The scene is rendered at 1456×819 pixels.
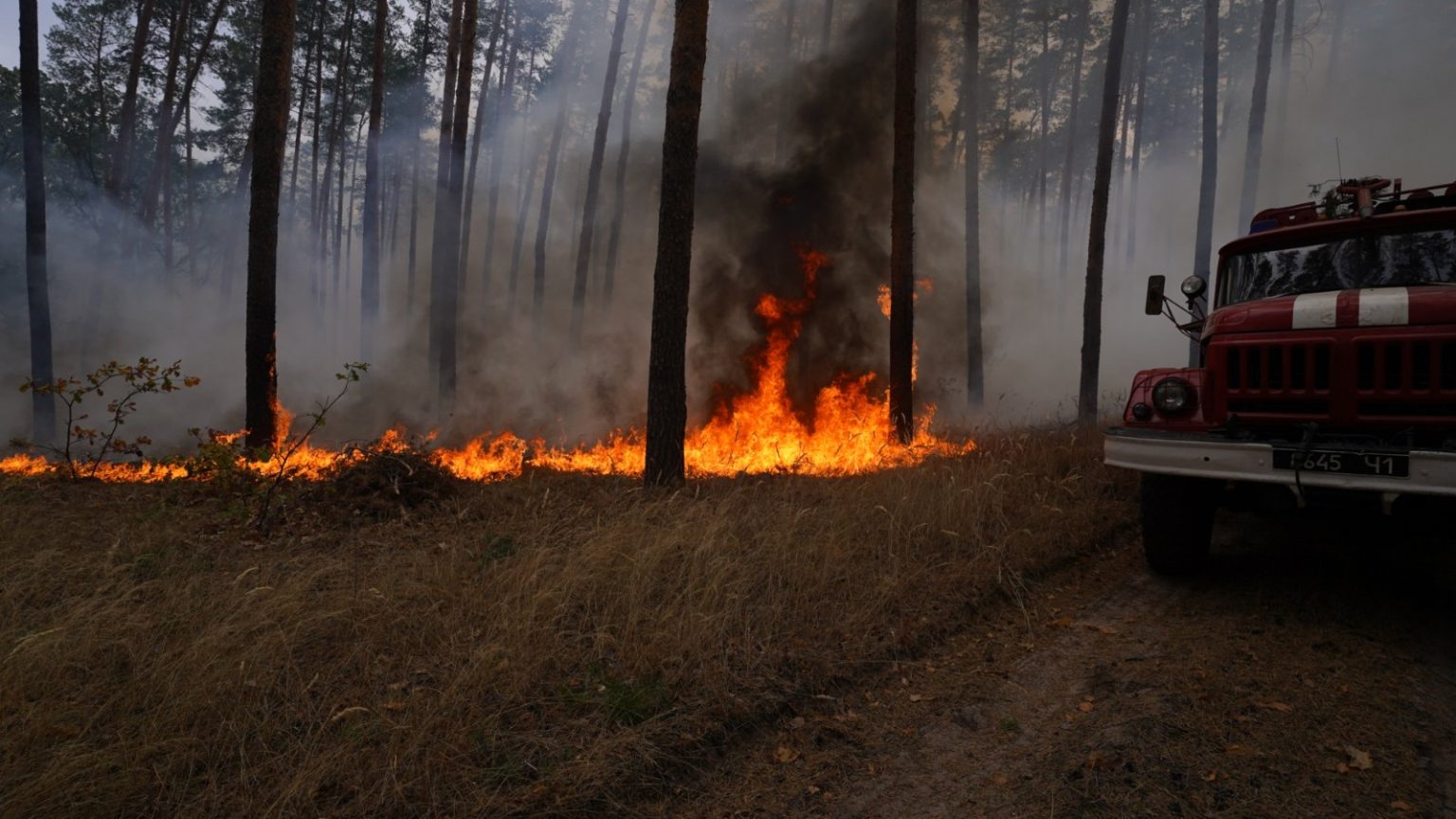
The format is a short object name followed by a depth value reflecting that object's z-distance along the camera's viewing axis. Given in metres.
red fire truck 3.97
